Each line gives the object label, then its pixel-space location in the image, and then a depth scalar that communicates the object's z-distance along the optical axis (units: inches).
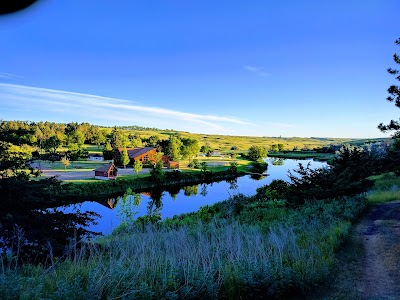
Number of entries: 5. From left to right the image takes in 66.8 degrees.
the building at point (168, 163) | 3161.9
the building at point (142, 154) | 3281.5
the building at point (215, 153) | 5797.2
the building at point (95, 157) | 3730.3
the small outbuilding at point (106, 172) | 2128.4
